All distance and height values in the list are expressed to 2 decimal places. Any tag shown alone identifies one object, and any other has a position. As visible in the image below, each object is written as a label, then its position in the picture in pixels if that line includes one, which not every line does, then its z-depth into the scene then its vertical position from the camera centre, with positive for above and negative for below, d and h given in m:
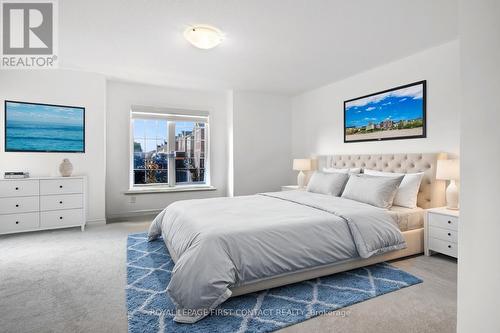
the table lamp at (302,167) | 4.77 -0.04
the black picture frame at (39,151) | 3.68 +0.32
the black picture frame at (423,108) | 3.24 +0.70
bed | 1.81 -0.63
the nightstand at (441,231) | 2.61 -0.67
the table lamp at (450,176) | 2.74 -0.11
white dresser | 3.46 -0.53
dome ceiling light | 2.68 +1.33
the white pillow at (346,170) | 3.87 -0.08
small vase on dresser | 3.86 -0.05
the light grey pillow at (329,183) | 3.63 -0.25
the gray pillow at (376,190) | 2.95 -0.29
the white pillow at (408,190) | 3.06 -0.29
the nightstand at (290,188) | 4.80 -0.42
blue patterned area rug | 1.70 -1.01
